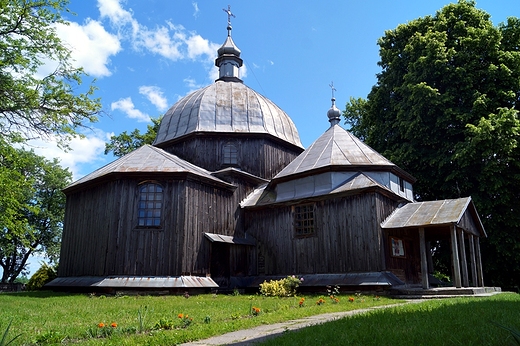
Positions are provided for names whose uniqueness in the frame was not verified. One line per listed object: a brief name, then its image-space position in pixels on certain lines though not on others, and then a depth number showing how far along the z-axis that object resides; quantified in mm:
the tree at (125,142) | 31969
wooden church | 14680
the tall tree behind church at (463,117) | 18203
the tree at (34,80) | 12211
